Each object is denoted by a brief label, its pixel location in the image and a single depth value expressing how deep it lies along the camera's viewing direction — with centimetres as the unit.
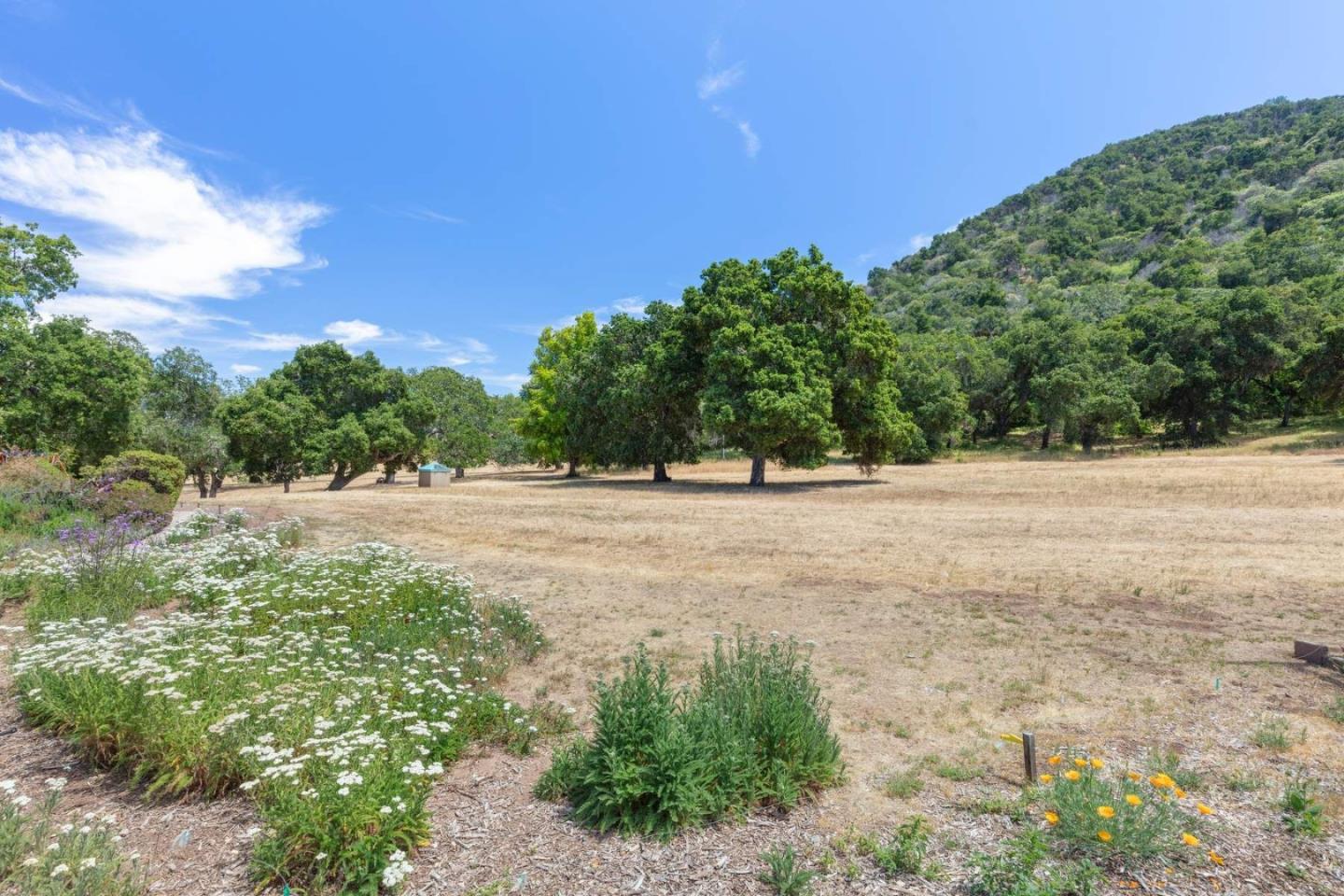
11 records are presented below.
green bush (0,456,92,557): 1091
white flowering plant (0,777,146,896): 291
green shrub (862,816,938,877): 312
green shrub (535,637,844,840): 361
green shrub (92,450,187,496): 1473
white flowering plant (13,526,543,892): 322
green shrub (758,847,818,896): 299
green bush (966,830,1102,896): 286
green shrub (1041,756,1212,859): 305
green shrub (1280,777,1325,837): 329
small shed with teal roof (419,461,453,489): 3183
